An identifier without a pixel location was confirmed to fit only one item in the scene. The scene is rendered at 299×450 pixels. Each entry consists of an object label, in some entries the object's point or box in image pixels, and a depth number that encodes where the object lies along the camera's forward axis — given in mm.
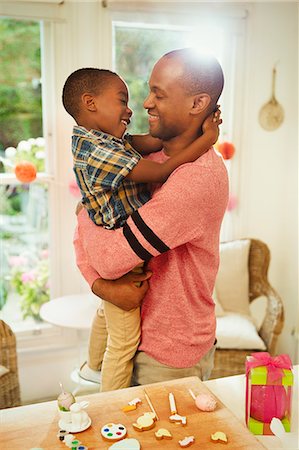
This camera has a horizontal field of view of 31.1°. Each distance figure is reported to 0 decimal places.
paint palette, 1144
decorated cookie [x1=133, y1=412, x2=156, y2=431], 1174
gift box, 1431
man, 1254
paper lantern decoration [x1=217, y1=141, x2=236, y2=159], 3225
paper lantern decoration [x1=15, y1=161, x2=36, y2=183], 2877
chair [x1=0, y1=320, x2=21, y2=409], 2498
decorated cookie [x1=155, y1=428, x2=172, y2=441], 1147
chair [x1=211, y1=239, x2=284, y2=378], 2855
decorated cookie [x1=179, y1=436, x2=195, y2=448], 1117
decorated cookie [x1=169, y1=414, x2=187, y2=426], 1196
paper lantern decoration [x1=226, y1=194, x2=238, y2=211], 3445
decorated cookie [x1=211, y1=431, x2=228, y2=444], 1131
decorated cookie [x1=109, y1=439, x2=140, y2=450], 1104
